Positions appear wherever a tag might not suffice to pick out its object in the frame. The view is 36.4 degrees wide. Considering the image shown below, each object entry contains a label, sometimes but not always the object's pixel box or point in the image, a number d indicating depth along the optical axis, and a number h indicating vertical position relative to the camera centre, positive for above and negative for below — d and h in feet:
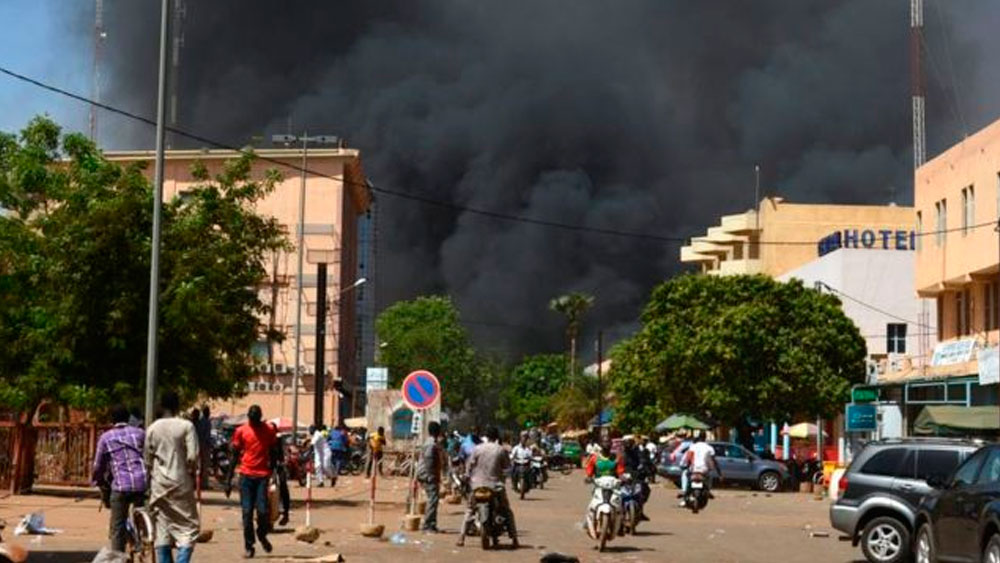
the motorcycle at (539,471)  151.69 -4.77
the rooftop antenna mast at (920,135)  197.57 +47.22
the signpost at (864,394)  165.68 +4.08
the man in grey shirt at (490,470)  71.92 -2.22
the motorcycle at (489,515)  71.20 -4.31
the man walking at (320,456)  142.82 -3.37
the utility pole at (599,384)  305.28 +8.40
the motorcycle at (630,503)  83.51 -4.27
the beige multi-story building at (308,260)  277.03 +29.72
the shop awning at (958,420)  121.29 +1.13
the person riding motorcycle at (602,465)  75.10 -1.92
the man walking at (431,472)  80.12 -2.63
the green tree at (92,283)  99.60 +8.87
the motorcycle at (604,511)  72.79 -4.10
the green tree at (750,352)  192.13 +9.94
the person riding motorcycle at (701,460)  116.57 -2.46
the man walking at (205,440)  115.22 -1.75
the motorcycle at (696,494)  114.21 -4.95
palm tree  402.52 +30.85
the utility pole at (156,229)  69.72 +9.04
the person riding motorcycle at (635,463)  93.61 -2.29
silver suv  64.90 -2.54
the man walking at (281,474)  64.34 -2.77
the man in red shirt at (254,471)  62.28 -2.13
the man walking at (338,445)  169.62 -2.82
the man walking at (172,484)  45.75 -2.01
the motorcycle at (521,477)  135.13 -4.73
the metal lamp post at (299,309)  181.27 +13.95
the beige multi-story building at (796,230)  306.76 +42.39
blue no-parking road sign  79.92 +1.73
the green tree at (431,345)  355.36 +18.09
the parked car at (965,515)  50.83 -2.85
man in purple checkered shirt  48.98 -1.79
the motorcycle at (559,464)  227.61 -5.82
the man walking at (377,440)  128.57 -1.73
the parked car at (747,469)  166.20 -4.39
